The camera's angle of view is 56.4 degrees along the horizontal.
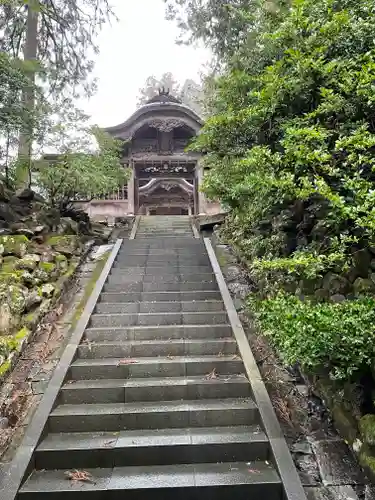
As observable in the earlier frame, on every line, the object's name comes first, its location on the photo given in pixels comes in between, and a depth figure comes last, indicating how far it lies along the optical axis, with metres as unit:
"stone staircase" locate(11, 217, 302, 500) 2.79
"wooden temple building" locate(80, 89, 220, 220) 13.63
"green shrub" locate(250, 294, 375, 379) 2.24
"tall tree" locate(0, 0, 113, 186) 10.64
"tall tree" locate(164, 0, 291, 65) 7.23
